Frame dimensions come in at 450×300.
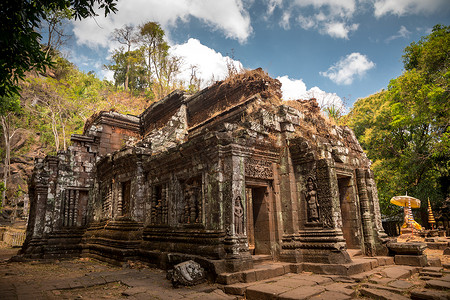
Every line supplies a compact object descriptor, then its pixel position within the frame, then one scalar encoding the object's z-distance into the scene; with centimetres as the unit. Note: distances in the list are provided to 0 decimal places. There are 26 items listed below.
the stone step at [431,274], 551
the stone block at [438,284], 454
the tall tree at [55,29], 2152
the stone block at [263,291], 420
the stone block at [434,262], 655
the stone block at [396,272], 552
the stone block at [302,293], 403
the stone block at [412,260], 643
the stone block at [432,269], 581
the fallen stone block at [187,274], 495
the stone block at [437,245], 1067
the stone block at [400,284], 468
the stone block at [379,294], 418
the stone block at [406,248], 658
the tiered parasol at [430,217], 1523
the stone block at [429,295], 396
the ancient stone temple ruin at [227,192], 588
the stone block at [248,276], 498
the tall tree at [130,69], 2722
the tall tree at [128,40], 2662
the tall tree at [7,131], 2220
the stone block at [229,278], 484
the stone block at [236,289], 455
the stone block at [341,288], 441
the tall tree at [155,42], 2520
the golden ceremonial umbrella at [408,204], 1412
